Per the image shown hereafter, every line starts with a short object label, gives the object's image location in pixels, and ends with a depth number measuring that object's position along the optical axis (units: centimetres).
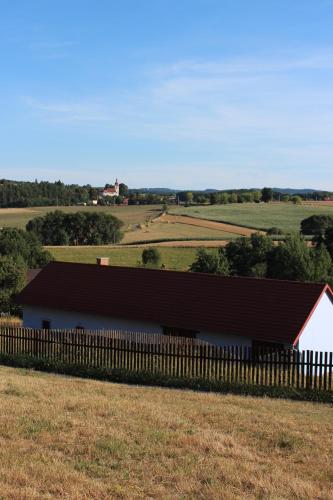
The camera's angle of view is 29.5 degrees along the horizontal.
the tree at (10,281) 3675
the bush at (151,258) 6675
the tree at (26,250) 5534
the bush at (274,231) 9928
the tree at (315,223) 10612
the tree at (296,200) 17650
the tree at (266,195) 19912
